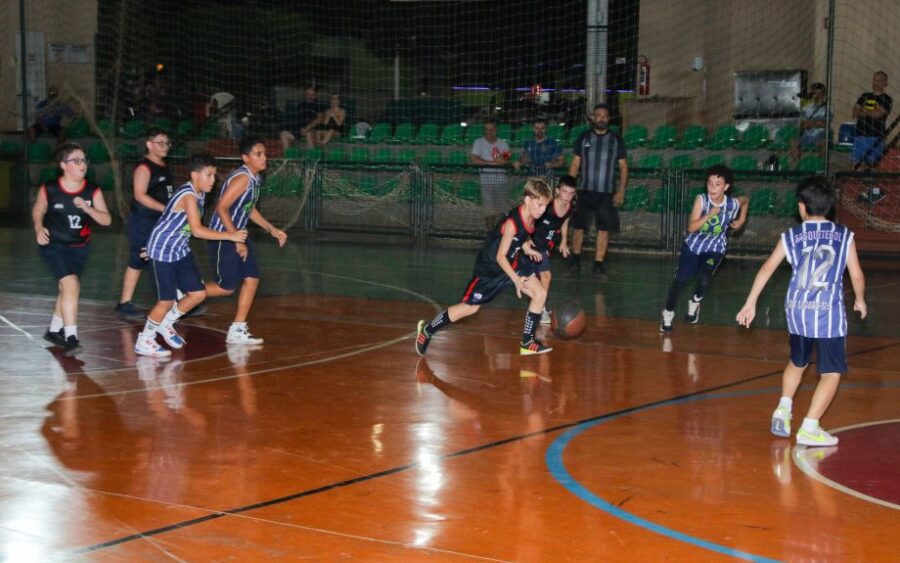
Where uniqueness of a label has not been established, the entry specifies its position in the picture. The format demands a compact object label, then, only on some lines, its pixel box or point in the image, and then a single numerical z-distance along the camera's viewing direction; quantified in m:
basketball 10.74
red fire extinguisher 24.92
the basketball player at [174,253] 9.95
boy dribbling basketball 9.72
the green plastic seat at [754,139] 20.83
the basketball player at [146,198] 11.45
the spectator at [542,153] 19.86
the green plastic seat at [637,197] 20.11
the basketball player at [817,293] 7.08
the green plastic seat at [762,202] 18.97
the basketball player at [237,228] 10.38
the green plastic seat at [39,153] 26.19
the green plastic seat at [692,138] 21.42
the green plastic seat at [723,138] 21.17
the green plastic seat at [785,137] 20.40
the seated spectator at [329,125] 24.17
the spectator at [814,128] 19.30
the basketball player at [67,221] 9.90
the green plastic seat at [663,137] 22.00
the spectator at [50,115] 27.39
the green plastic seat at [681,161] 21.27
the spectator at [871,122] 18.73
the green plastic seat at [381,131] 24.72
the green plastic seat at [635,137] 22.48
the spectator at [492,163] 20.92
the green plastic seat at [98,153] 25.73
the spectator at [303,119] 24.50
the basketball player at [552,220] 10.79
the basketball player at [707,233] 11.38
